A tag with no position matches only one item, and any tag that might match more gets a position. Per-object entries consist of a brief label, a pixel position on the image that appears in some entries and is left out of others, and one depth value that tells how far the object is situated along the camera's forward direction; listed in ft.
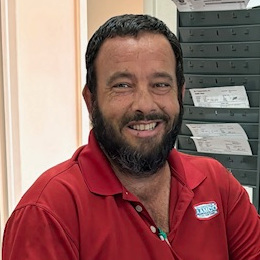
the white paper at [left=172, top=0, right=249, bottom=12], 4.62
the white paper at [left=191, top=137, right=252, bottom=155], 4.86
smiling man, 3.10
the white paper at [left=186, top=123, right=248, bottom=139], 4.82
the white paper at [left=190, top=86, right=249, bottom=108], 4.80
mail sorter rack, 4.74
